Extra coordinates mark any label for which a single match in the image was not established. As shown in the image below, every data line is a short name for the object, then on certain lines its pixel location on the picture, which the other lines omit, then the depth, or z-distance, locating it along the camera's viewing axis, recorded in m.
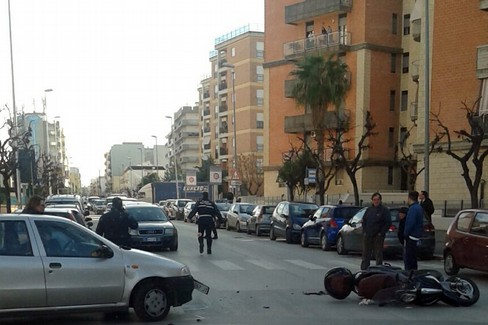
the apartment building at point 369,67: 47.56
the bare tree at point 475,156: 22.17
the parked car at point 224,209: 35.16
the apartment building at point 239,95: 75.44
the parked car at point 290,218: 24.08
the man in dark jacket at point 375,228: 13.44
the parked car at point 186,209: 42.69
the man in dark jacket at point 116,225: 12.16
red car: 12.61
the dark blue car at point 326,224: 20.45
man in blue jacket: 11.95
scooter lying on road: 9.61
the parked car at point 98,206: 55.00
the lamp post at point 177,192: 63.16
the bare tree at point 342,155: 31.98
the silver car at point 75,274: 7.74
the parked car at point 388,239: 17.05
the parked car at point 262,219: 28.33
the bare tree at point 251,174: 68.18
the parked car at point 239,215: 31.34
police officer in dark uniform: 17.56
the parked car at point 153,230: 19.20
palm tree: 41.97
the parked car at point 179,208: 47.03
